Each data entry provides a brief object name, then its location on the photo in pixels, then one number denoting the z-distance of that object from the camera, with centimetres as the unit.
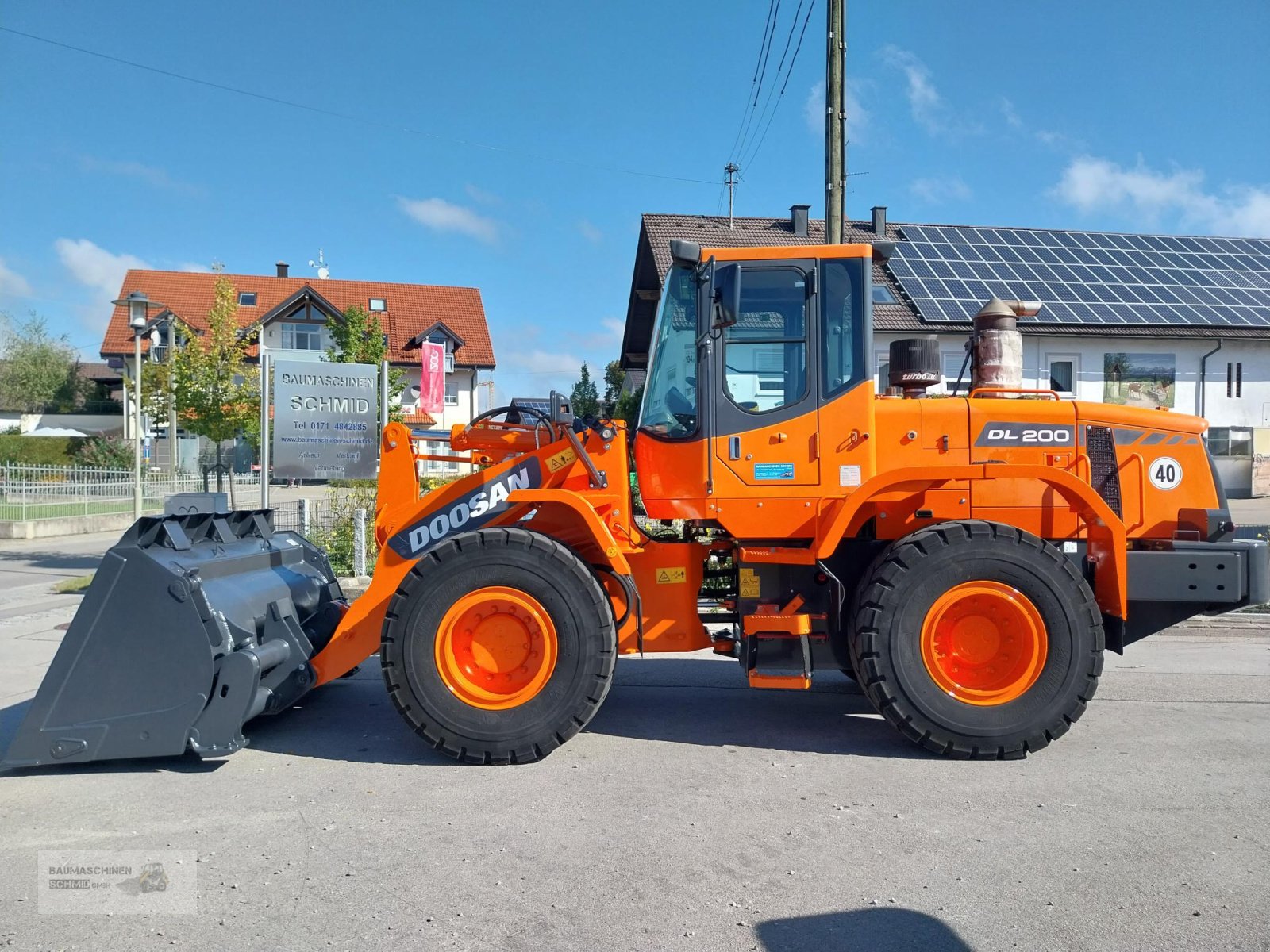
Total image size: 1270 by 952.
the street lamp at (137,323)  1157
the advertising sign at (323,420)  1203
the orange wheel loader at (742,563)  455
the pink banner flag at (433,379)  1811
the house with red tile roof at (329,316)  4331
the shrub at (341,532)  1195
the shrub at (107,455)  3319
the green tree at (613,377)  4047
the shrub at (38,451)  3716
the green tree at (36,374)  5597
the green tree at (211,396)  1396
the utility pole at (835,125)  985
